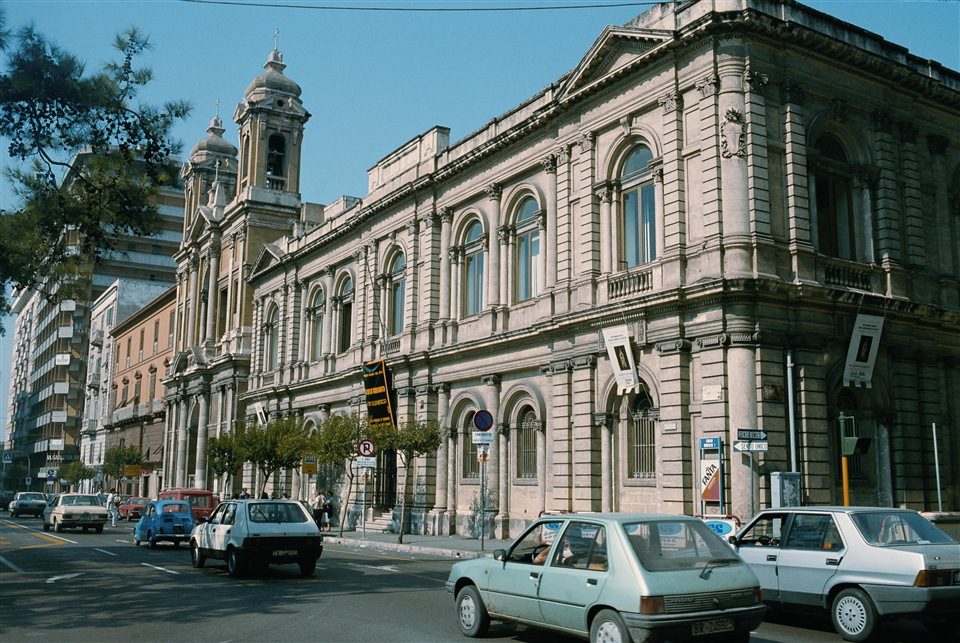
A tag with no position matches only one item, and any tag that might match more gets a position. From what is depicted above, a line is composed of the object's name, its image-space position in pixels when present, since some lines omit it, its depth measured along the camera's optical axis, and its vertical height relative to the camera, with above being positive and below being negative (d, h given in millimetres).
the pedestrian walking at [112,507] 44728 -1812
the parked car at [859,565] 10453 -1047
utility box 20250 -250
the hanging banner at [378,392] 35500 +3195
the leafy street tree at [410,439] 30719 +1156
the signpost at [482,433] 24234 +1095
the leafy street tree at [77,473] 82688 -246
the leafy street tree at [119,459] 70894 +908
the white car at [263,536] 17562 -1239
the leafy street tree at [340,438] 32688 +1247
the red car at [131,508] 50812 -2095
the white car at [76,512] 35625 -1666
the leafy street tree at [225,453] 44688 +934
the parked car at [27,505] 52712 -2032
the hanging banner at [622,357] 23688 +3110
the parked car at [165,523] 26484 -1499
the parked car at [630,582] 8703 -1063
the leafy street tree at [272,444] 38312 +1219
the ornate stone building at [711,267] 21719 +5612
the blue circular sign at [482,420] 24219 +1452
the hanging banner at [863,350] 22500 +3165
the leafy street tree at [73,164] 15852 +5694
